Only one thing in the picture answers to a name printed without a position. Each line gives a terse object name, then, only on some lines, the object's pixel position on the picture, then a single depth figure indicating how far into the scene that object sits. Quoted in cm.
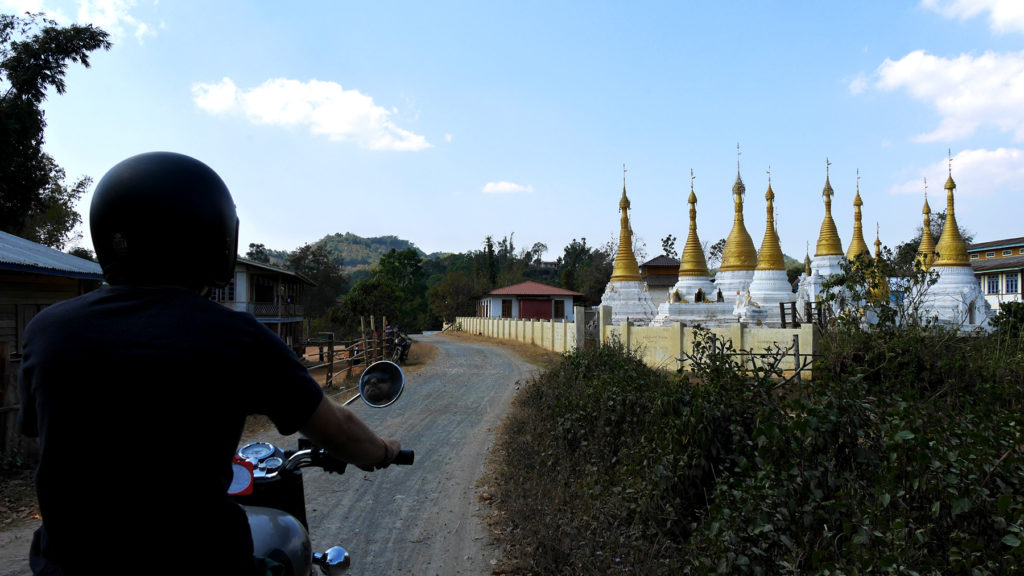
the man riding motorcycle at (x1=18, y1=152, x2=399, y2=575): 124
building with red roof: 4778
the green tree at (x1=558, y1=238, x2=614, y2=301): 5447
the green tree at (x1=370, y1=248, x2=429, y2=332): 5088
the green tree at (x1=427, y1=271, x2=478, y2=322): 5638
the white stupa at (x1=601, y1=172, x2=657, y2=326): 2711
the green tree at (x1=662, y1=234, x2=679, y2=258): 6488
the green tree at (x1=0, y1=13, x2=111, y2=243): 1678
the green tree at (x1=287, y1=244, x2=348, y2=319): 4606
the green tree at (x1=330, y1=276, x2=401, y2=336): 2880
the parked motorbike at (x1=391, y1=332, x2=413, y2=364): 2134
